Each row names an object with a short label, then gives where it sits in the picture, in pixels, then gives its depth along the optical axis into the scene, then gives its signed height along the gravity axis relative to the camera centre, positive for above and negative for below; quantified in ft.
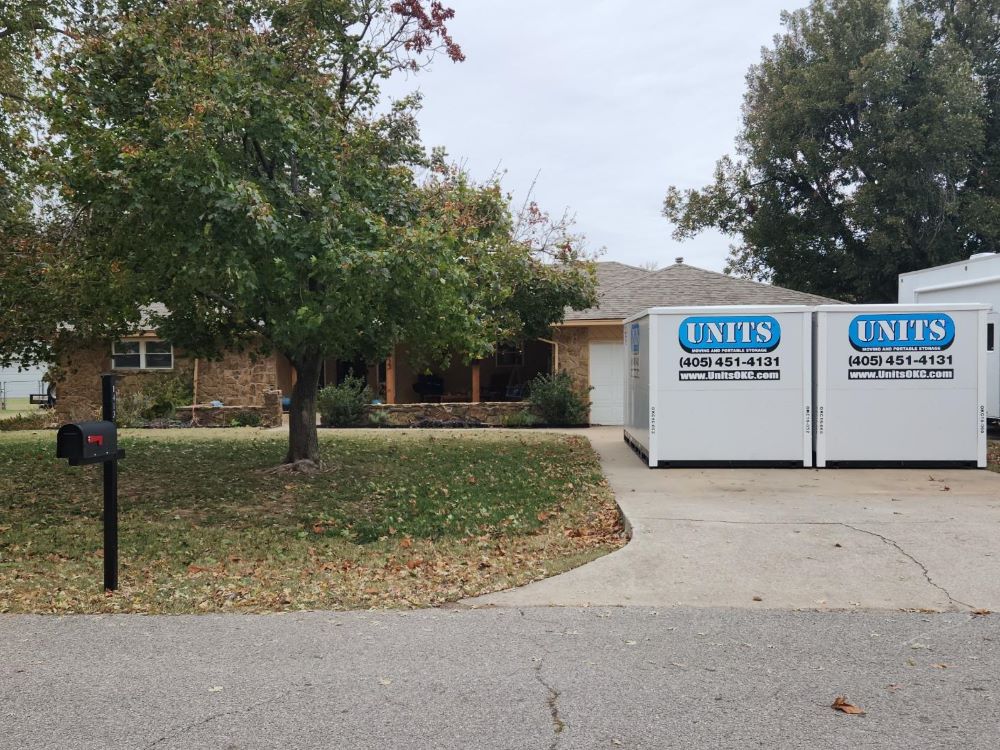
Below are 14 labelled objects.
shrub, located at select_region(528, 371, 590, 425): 66.80 -1.75
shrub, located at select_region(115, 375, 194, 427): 70.03 -1.52
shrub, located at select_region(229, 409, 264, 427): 69.21 -3.13
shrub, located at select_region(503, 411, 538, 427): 67.10 -3.14
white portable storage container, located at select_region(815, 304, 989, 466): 39.06 -0.27
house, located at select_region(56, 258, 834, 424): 69.77 +1.09
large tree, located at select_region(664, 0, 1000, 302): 83.25 +23.49
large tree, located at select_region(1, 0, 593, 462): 30.19 +7.45
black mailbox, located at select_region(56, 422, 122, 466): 18.78 -1.36
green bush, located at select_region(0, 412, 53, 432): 71.26 -3.52
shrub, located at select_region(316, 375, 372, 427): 67.77 -1.99
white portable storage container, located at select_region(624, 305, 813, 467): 39.37 -0.32
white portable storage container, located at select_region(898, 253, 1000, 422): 50.29 +5.62
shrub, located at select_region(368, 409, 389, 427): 67.92 -3.02
